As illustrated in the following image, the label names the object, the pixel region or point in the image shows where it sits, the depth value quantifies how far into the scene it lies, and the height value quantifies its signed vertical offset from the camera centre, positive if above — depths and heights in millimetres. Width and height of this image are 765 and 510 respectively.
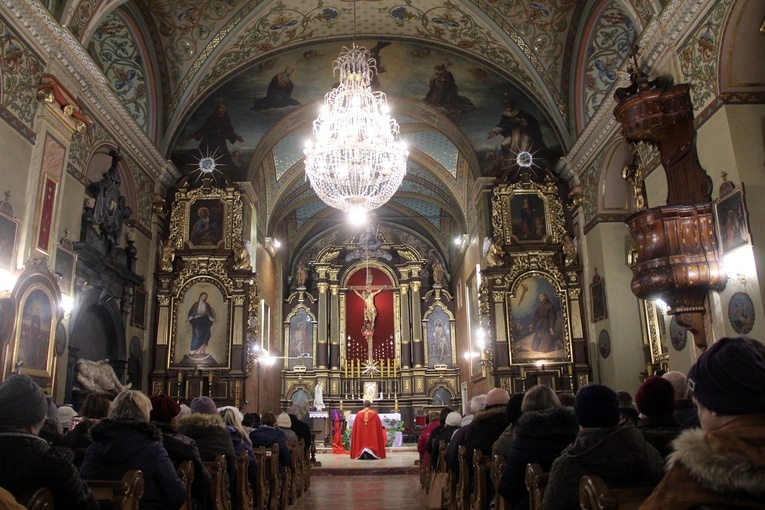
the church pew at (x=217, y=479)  4184 -521
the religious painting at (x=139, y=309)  12453 +1871
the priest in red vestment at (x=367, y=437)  14062 -876
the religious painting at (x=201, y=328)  13398 +1559
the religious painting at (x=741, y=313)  6664 +816
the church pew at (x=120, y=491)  2742 -394
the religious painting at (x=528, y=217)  13844 +3865
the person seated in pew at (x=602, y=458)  2625 -273
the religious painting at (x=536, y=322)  13188 +1498
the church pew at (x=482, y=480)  4625 -619
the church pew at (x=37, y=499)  2262 -341
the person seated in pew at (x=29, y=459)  2441 -212
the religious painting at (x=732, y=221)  6758 +1834
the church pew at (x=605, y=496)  2207 -375
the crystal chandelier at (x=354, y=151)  9672 +3778
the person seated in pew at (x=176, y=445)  3789 -256
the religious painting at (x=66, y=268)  9203 +2009
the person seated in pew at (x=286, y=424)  8656 -342
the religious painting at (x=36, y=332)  7617 +910
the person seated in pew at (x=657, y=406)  3459 -84
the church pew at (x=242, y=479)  4805 -597
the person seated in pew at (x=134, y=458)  3268 -285
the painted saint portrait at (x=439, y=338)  22953 +2112
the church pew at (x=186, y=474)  3617 -415
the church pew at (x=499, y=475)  3852 -498
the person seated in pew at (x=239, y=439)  5336 -327
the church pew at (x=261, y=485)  5562 -758
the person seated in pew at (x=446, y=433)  7715 -456
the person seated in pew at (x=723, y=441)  1427 -119
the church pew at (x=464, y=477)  5258 -677
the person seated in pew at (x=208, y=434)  4531 -235
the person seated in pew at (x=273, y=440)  6918 -446
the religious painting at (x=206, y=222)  14039 +3948
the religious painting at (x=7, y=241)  7445 +1952
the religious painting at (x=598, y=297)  12086 +1843
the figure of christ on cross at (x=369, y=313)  23125 +3097
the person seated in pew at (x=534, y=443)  3426 -269
